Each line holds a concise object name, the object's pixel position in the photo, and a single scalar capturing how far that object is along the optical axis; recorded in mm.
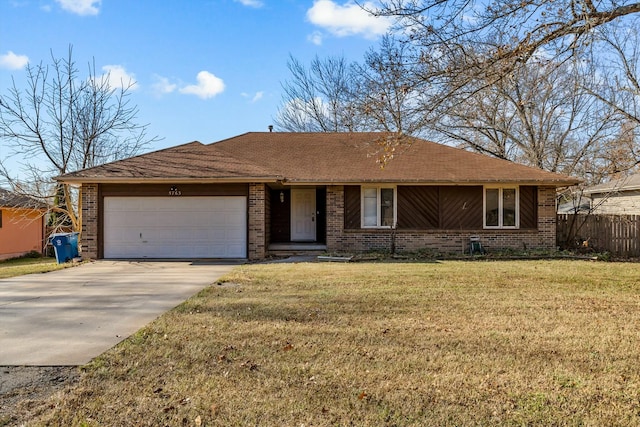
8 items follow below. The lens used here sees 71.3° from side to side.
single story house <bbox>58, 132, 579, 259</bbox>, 13648
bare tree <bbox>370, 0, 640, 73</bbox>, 6805
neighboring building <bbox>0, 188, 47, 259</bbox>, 21172
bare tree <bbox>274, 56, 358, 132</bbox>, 28156
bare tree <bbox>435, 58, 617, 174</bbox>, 21391
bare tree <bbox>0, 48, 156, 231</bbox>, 19531
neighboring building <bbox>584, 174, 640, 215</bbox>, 19938
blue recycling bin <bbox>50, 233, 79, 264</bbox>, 13422
